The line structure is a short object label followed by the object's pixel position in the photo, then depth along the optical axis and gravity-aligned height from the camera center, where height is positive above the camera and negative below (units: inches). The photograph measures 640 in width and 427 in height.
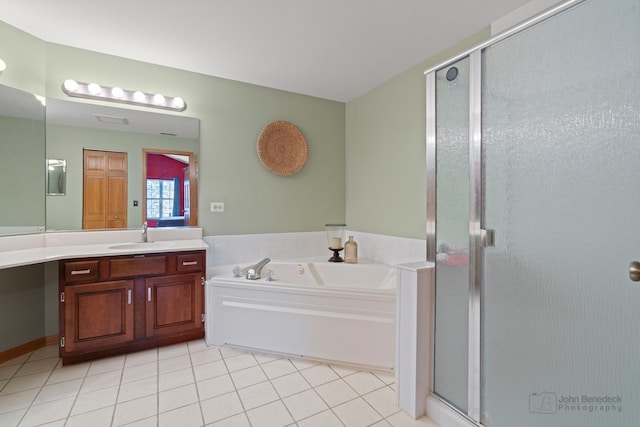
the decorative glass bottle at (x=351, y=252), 124.3 -16.8
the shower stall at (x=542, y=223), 41.0 -1.6
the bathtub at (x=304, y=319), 83.2 -32.9
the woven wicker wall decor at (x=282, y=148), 126.3 +29.4
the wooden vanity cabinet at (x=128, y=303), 83.3 -27.7
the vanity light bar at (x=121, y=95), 96.1 +41.6
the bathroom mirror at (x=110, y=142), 95.9 +25.5
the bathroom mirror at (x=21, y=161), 86.5 +16.1
